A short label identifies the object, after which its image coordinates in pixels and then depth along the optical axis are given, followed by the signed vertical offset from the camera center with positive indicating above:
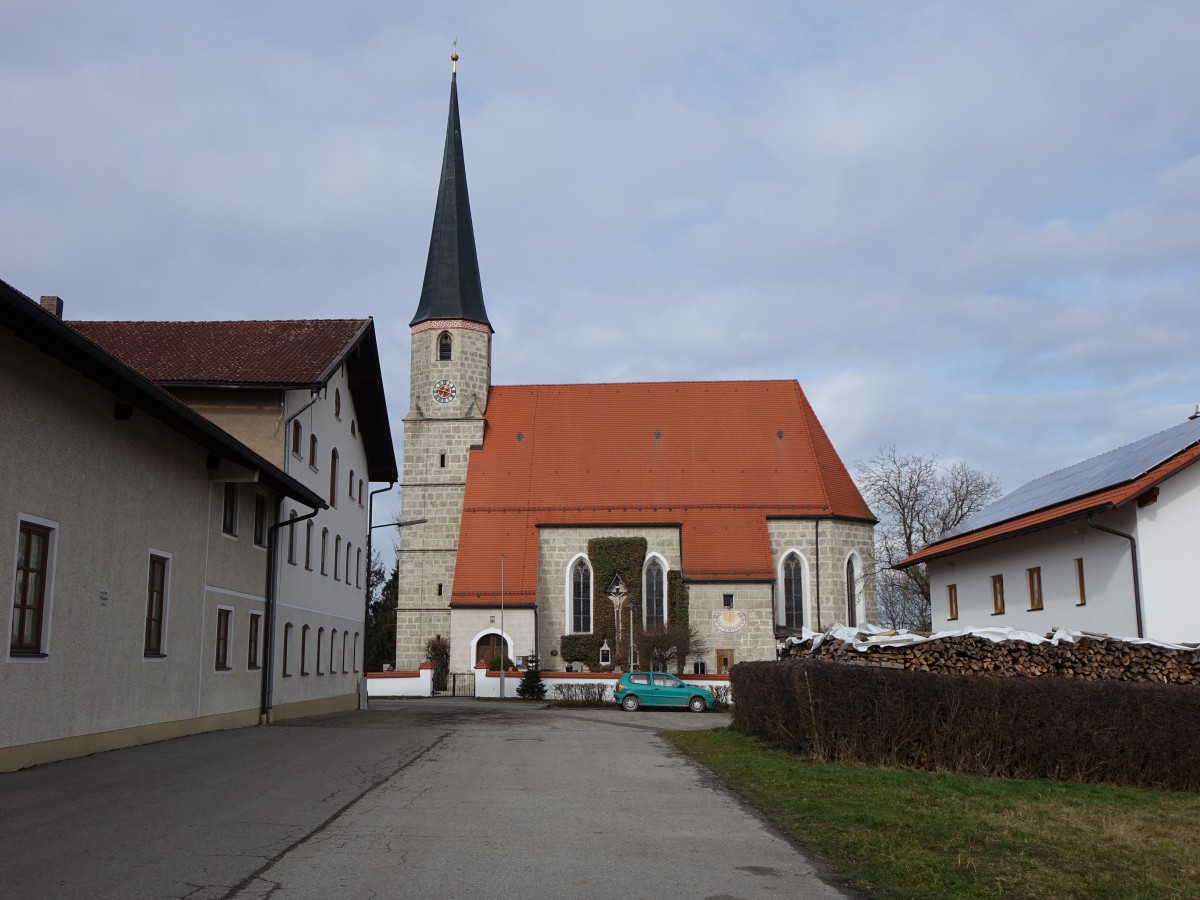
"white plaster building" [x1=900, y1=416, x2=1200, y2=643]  20.89 +1.96
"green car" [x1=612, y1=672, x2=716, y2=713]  34.69 -1.35
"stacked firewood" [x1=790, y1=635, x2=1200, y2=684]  16.25 -0.19
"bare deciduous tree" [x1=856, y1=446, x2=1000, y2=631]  53.91 +6.54
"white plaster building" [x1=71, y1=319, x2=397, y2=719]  23.14 +5.19
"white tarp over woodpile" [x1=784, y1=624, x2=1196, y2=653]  16.33 +0.12
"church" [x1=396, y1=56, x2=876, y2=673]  49.34 +6.27
